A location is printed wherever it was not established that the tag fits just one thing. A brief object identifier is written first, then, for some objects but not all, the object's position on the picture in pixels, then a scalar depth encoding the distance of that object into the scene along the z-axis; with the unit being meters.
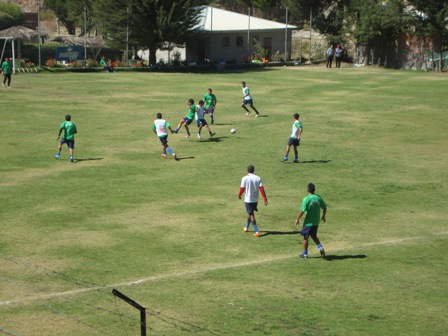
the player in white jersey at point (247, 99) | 39.69
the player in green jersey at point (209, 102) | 36.81
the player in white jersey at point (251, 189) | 19.39
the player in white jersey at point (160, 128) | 28.98
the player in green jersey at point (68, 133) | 28.17
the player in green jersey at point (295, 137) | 28.05
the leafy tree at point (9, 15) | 87.69
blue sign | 64.75
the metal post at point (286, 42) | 75.88
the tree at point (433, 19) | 64.19
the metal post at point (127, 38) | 64.80
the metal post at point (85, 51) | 63.78
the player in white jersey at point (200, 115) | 32.72
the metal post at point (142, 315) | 8.65
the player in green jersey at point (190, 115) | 32.34
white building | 73.50
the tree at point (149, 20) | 64.12
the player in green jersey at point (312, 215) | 17.31
